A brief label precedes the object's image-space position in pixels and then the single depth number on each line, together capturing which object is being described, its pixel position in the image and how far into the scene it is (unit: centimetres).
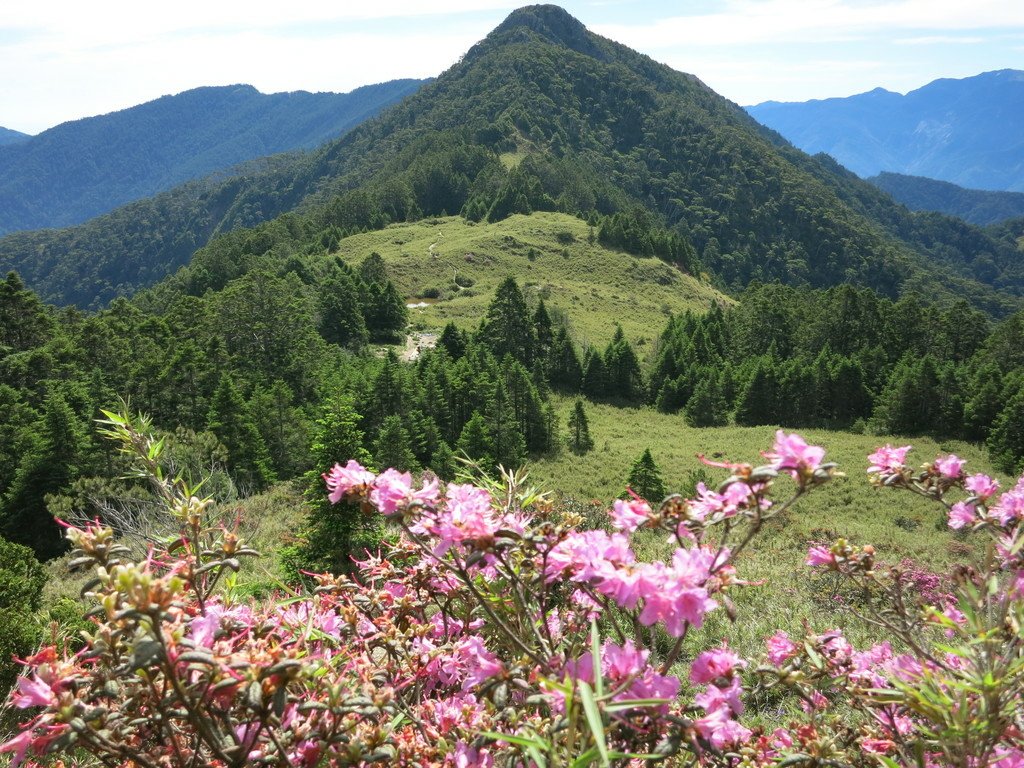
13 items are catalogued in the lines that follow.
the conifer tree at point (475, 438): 3042
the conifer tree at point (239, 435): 2745
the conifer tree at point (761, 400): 4347
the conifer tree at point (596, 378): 4791
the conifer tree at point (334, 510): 1103
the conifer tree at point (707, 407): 4350
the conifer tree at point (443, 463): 2892
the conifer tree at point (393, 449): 2653
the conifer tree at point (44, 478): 2239
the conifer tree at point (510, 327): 4769
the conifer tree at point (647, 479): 2608
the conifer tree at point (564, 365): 4834
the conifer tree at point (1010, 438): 3397
